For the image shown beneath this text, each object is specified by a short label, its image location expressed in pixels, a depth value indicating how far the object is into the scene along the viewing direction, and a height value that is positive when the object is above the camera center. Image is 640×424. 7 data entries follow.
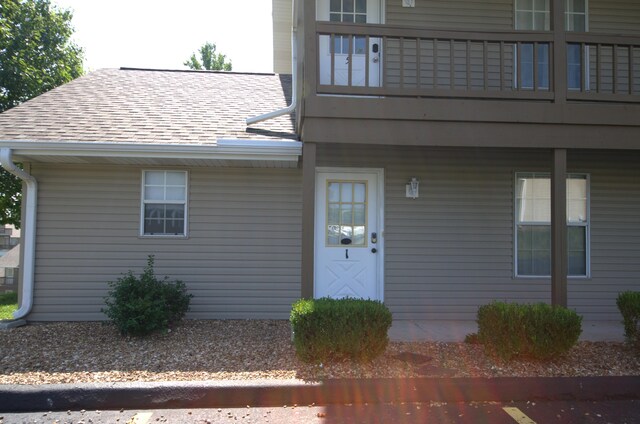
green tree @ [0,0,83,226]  12.30 +4.41
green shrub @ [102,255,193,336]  6.14 -1.09
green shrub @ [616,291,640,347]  5.53 -1.02
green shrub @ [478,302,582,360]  5.09 -1.11
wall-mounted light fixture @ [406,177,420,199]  7.58 +0.55
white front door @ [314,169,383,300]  7.61 -0.19
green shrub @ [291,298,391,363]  5.00 -1.11
